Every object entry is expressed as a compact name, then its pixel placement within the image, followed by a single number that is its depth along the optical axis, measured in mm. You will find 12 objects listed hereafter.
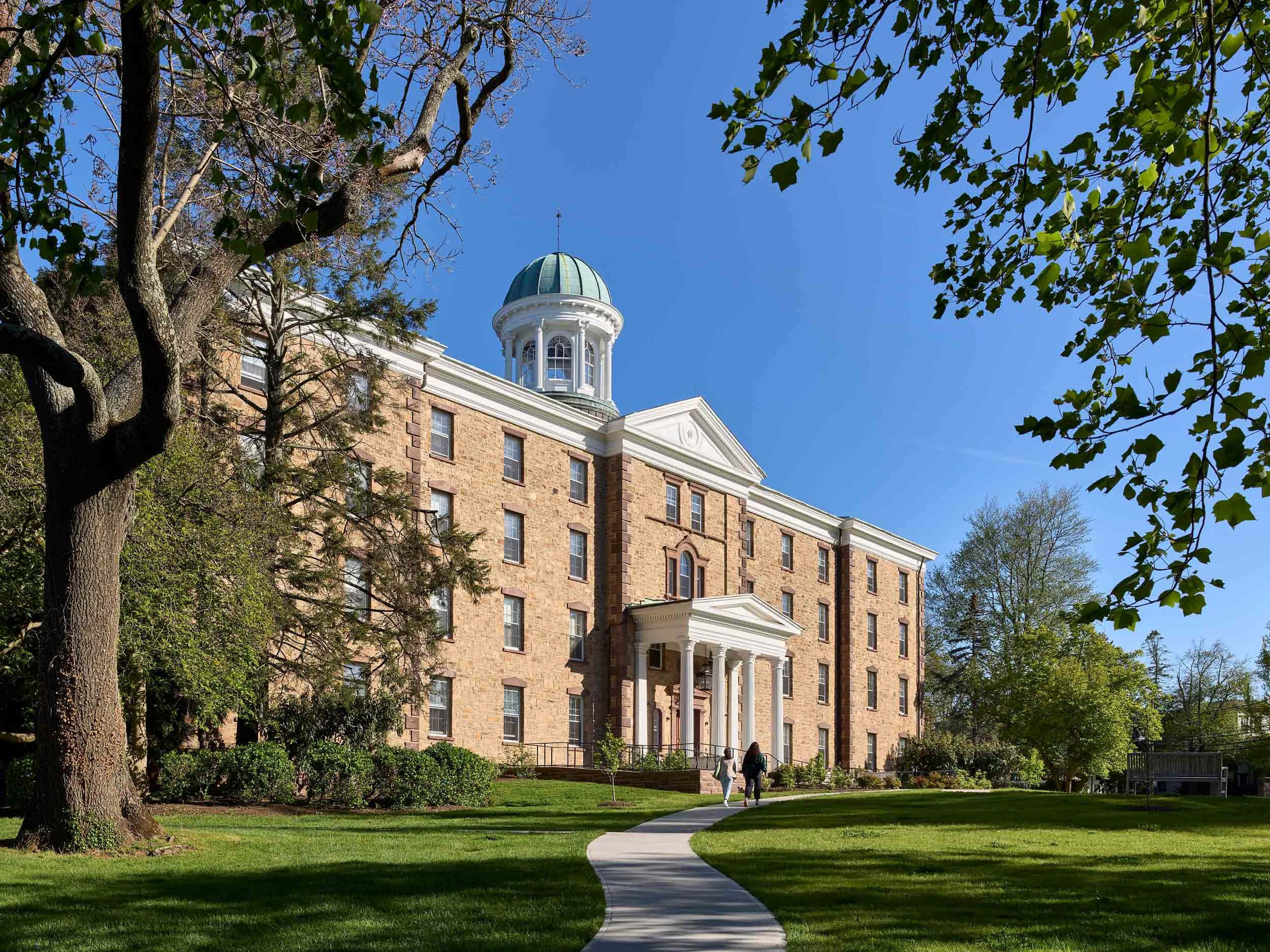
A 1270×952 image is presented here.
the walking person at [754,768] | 27391
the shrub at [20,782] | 19016
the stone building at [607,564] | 34719
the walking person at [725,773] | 27047
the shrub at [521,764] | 33938
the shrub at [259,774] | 22531
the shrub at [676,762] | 36312
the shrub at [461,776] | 24891
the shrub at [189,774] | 21781
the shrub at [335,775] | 23141
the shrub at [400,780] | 23938
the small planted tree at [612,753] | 26281
